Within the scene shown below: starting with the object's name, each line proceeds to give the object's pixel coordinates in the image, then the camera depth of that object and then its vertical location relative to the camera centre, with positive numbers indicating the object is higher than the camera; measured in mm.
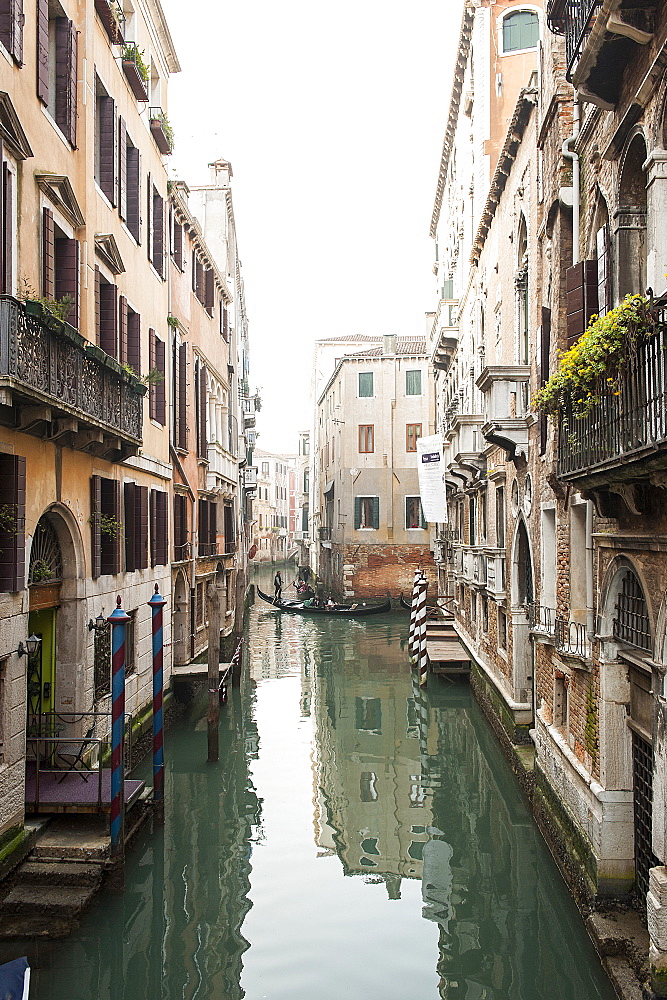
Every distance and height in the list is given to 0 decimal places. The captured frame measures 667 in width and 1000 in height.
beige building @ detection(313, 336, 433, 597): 30922 +2068
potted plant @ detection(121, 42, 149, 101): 10188 +5339
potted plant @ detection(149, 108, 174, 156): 12367 +5576
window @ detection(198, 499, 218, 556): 17000 +69
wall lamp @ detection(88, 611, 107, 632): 8618 -897
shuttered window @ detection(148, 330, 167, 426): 12391 +2082
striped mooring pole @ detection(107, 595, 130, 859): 6828 -1545
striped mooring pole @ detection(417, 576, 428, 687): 16125 -2015
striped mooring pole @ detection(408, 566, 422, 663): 17344 -2197
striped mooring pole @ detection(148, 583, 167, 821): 8555 -1753
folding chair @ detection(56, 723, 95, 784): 7605 -1953
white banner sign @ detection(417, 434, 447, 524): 18547 +1032
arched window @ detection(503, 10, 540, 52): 15648 +8666
